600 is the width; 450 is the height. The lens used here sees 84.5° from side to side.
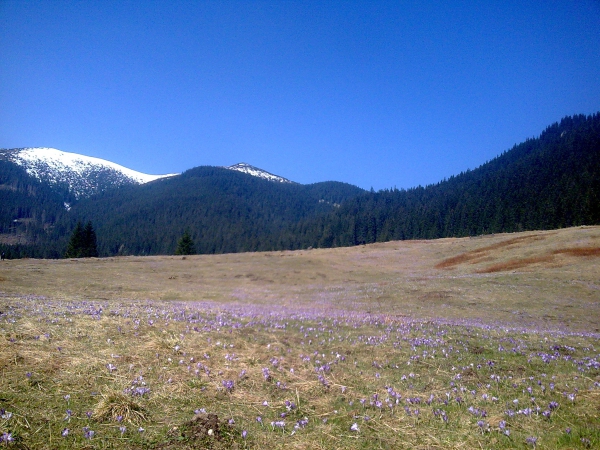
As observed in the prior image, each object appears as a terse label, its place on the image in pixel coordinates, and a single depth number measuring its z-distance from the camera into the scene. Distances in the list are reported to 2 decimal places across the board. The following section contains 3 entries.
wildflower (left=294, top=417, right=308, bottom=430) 4.86
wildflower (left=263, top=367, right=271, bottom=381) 6.50
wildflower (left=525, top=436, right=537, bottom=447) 4.43
